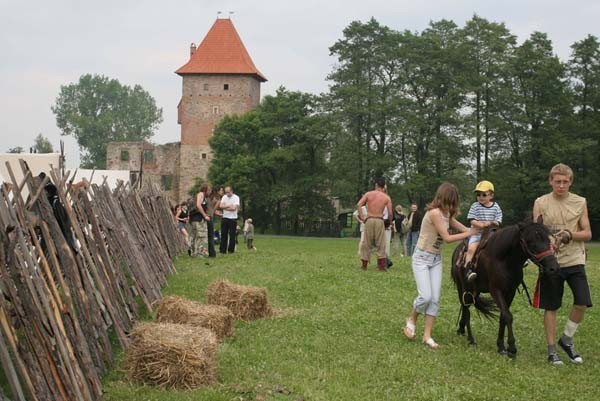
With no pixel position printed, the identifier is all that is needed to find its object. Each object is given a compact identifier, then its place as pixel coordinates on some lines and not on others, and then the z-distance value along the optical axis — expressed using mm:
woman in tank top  7418
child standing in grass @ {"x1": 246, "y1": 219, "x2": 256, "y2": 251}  21980
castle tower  61500
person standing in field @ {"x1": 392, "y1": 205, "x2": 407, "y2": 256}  18750
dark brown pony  6539
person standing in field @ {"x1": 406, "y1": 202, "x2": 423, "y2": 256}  17734
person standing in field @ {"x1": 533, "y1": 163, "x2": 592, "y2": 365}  6812
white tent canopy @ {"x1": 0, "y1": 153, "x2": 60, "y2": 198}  17172
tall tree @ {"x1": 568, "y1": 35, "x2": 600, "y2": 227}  40059
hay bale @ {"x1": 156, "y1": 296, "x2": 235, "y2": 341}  7324
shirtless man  13617
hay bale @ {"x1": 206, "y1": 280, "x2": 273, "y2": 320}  8602
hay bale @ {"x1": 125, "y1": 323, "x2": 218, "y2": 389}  5707
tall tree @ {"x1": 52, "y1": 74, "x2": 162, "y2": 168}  90000
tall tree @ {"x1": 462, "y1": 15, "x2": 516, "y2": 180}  43281
